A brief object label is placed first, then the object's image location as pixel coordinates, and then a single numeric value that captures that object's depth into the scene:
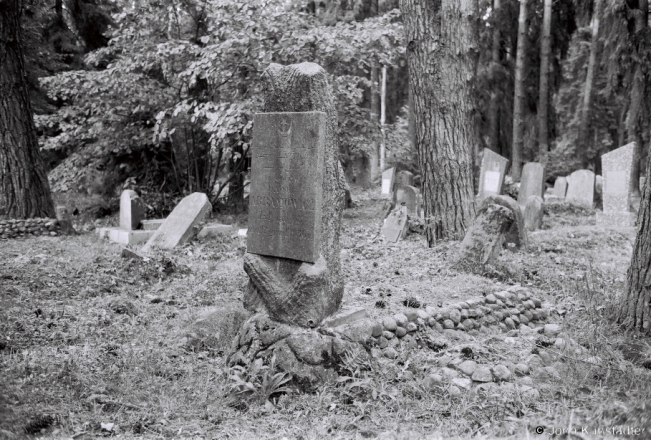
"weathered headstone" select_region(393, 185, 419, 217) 11.85
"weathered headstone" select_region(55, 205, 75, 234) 10.69
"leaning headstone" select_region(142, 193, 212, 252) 9.15
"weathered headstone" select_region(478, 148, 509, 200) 15.27
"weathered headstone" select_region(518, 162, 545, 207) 15.46
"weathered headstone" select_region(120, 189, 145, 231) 10.45
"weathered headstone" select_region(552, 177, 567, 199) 19.38
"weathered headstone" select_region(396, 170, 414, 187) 14.51
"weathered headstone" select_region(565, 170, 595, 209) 16.94
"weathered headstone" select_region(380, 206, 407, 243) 9.73
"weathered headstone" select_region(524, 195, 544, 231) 11.87
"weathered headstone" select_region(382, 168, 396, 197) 19.83
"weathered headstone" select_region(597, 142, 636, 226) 13.01
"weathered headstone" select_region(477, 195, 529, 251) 7.71
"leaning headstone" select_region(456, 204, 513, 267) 6.84
